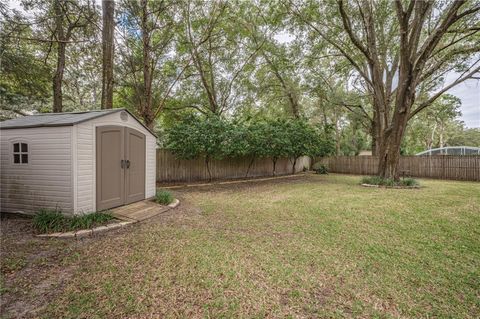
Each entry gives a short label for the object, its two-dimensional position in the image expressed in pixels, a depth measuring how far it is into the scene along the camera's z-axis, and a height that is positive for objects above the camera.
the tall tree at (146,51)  7.79 +4.79
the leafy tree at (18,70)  5.02 +2.56
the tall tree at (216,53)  10.31 +5.97
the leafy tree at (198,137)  8.40 +0.84
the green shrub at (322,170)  15.28 -0.90
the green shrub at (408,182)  8.64 -1.03
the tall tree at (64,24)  6.46 +4.70
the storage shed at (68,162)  3.90 -0.07
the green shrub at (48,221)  3.55 -1.10
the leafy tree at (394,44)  7.41 +4.81
